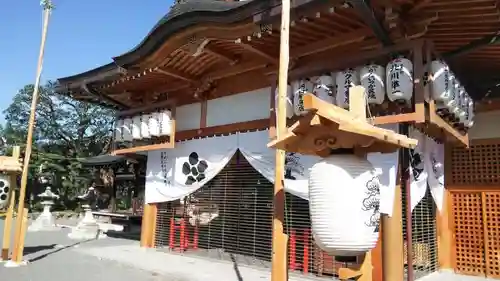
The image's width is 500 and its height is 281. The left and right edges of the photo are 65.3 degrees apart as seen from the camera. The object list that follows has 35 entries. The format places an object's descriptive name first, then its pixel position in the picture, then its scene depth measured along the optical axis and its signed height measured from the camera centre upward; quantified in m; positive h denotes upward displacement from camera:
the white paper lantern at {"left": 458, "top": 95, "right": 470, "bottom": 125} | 6.05 +1.46
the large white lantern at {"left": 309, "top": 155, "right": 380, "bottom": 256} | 3.01 -0.05
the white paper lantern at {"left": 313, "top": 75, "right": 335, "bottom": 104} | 5.77 +1.63
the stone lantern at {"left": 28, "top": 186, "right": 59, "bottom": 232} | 15.84 -1.27
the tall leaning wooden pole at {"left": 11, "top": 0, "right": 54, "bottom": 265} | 7.40 +0.31
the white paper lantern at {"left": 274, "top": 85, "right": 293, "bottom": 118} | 6.16 +1.51
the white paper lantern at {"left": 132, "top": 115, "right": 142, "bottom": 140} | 9.20 +1.55
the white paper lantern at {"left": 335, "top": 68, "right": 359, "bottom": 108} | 5.55 +1.64
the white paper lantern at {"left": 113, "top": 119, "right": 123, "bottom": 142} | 9.72 +1.58
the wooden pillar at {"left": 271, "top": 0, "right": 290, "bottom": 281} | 4.00 +0.11
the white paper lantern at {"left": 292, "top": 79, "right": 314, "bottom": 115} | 6.01 +1.65
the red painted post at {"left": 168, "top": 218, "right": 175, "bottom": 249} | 9.00 -0.95
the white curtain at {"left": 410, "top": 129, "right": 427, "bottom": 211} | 5.98 +0.49
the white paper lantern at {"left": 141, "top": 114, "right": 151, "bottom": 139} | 8.98 +1.54
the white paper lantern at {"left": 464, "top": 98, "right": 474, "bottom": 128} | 6.42 +1.45
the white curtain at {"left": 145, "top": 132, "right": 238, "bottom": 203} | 7.91 +0.63
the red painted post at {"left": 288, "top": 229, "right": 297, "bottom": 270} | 6.85 -0.87
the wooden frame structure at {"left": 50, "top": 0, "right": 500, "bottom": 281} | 5.11 +2.40
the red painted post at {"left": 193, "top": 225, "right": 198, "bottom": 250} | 8.91 -0.99
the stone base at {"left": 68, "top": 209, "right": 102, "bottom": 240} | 12.65 -1.29
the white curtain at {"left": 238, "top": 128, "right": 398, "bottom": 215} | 5.43 +0.54
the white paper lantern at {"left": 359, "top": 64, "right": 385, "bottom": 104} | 5.30 +1.59
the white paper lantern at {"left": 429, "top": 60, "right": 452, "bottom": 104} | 5.21 +1.60
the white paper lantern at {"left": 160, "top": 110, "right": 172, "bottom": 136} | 8.61 +1.56
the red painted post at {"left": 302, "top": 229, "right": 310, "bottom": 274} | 6.65 -0.93
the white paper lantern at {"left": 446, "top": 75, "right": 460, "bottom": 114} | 5.46 +1.48
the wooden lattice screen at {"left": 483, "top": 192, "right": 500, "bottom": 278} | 6.77 -0.49
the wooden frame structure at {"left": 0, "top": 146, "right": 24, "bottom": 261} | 7.43 -0.16
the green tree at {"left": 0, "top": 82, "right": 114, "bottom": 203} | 30.78 +5.30
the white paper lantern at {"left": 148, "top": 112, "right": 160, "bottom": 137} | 8.75 +1.55
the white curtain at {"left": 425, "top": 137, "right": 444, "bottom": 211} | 6.66 +0.59
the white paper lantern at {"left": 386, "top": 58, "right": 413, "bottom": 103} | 5.11 +1.57
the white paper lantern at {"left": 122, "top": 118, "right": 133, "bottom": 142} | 9.47 +1.54
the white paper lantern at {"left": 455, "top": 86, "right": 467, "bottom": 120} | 5.81 +1.50
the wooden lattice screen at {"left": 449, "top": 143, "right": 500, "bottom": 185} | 7.06 +0.72
